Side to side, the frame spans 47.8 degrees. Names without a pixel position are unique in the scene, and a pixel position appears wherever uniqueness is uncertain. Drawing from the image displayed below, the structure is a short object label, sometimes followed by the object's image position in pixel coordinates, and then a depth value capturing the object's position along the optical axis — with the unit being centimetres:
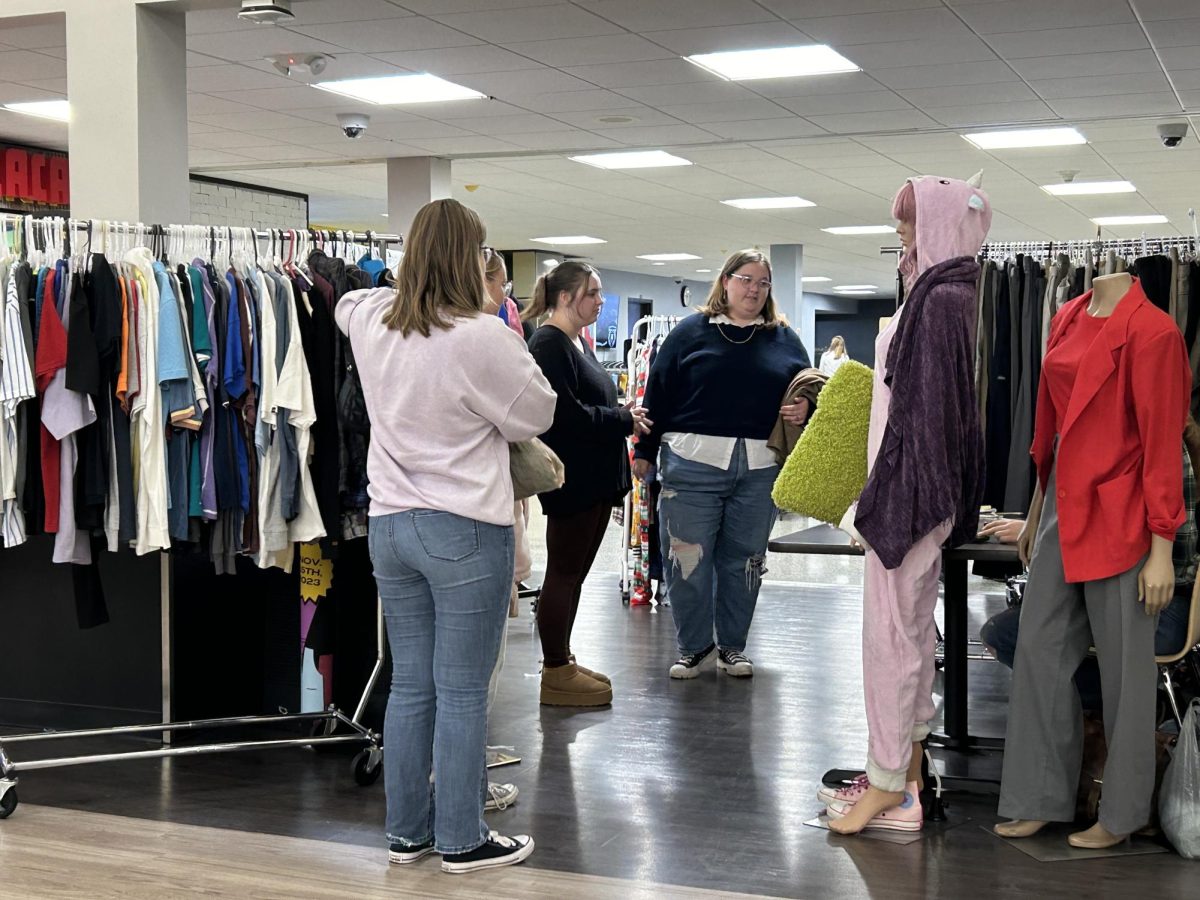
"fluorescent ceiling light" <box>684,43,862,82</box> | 720
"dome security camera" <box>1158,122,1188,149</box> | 911
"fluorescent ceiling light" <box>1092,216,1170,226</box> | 1436
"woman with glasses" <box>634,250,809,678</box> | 502
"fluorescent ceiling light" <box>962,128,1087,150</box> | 948
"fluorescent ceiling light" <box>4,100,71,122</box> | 889
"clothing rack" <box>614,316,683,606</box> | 705
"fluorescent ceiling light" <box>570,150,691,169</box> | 1067
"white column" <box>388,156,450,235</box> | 1070
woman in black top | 462
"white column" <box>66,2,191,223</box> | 509
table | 374
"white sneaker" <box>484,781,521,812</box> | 364
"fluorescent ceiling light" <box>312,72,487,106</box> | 803
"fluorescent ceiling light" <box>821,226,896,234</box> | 1553
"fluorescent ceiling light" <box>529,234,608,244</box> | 1689
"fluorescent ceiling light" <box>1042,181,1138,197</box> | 1201
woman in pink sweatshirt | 304
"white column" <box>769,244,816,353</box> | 1759
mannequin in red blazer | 316
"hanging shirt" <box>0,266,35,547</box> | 382
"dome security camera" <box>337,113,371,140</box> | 902
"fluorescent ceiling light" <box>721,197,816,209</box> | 1321
